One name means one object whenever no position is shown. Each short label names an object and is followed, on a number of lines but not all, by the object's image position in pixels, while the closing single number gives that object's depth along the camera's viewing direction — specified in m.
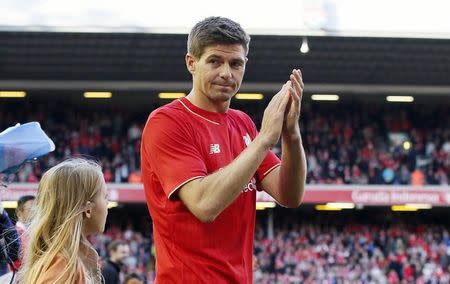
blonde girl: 5.92
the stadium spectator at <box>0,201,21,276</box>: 9.73
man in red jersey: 6.45
